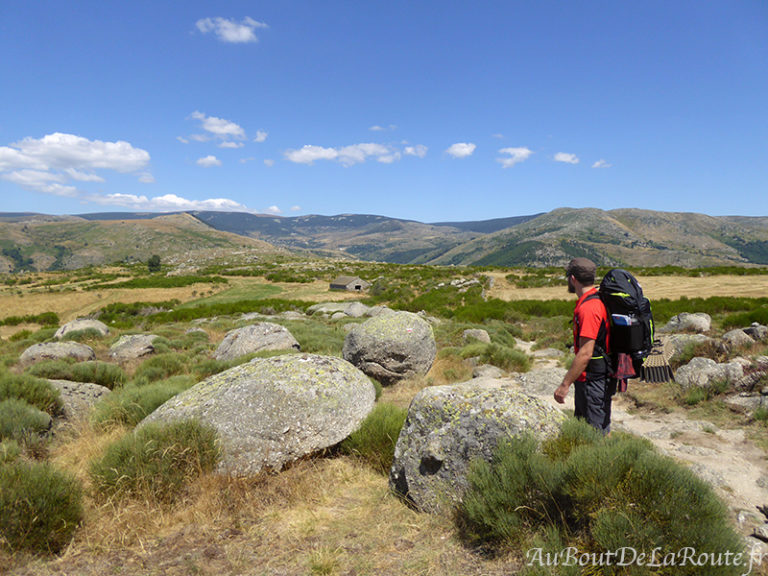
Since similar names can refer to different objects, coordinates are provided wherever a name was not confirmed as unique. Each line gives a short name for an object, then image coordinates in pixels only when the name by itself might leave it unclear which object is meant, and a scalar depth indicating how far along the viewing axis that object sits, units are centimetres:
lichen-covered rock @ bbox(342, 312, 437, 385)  1047
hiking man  431
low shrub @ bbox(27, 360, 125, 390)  967
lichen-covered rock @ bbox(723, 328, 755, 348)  1164
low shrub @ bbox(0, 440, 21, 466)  476
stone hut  5103
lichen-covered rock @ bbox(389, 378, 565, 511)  412
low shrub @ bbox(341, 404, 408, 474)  542
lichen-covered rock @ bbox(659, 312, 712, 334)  1625
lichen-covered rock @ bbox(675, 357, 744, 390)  882
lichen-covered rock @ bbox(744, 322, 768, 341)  1228
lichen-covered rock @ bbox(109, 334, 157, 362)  1431
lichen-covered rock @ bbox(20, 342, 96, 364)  1234
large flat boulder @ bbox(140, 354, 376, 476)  502
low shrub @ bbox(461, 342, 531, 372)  1292
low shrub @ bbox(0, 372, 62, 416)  707
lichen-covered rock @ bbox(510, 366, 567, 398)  1035
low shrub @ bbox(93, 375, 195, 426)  637
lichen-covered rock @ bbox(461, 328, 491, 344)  1707
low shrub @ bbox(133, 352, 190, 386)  1091
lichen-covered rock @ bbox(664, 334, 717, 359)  1120
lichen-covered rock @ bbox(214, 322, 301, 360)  1269
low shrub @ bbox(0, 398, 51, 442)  575
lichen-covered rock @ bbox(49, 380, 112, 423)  745
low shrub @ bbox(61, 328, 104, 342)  1881
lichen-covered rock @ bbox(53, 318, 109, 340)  1955
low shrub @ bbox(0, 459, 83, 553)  344
